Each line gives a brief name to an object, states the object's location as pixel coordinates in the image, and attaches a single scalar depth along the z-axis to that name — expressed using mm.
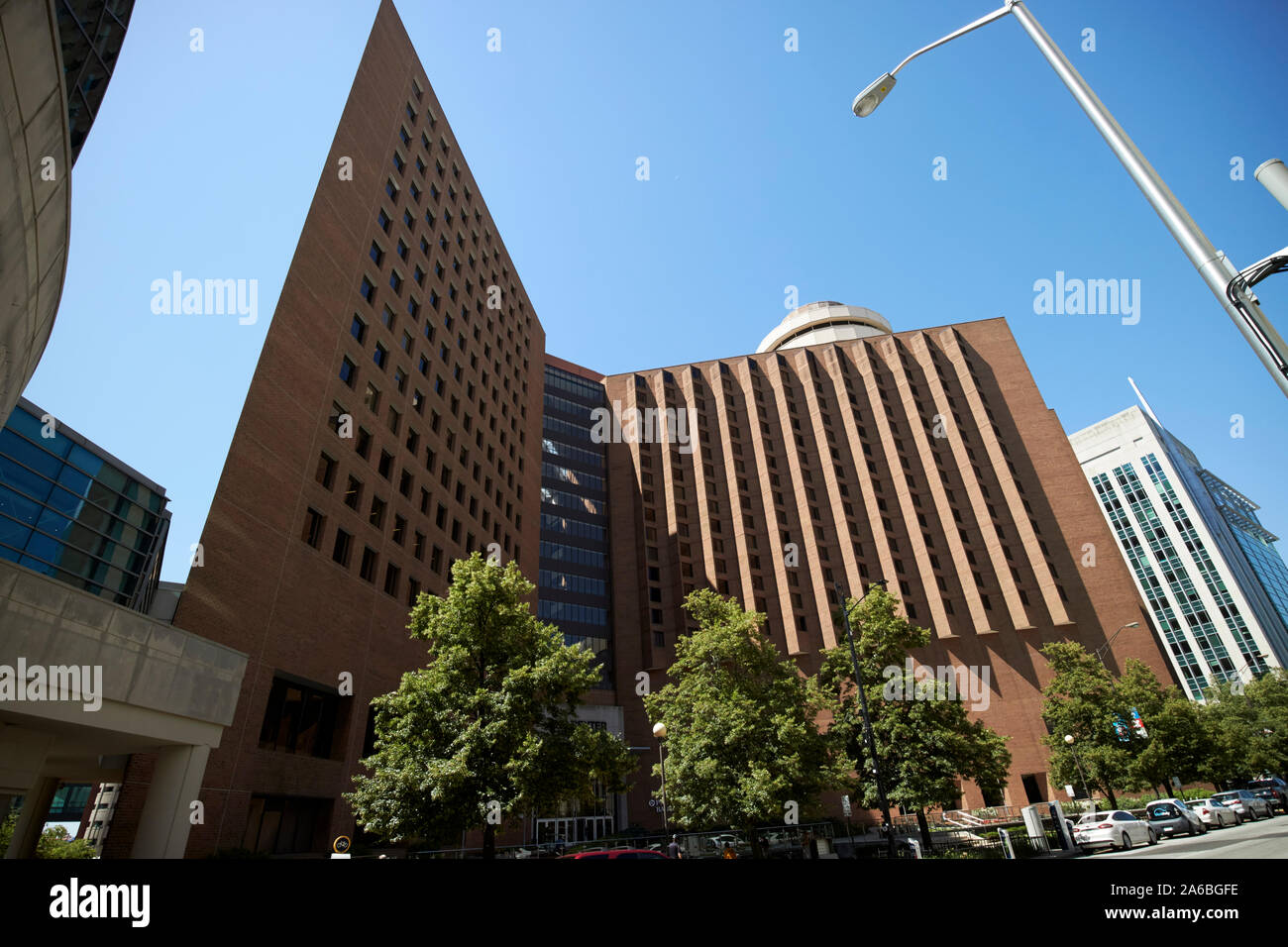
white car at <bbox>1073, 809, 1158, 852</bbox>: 23188
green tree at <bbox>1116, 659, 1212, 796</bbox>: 39281
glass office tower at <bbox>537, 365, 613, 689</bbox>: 66500
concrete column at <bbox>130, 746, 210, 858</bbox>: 16031
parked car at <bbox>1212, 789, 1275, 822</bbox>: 32591
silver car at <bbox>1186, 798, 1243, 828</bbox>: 29891
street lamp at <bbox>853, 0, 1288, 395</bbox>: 5816
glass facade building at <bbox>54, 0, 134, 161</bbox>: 14578
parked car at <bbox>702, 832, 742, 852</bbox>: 32250
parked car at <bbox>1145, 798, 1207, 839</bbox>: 26734
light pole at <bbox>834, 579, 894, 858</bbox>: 21031
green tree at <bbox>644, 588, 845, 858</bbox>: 25688
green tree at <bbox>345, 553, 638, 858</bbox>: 20109
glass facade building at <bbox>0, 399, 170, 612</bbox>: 26078
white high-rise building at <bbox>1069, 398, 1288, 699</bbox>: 94938
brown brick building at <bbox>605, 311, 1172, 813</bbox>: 62156
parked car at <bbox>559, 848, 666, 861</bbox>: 20116
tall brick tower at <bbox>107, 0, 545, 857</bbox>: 23859
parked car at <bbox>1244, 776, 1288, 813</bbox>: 36916
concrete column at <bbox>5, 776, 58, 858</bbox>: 20531
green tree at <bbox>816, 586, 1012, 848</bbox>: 30906
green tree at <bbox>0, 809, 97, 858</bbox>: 23891
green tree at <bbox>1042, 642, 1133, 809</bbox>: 40094
